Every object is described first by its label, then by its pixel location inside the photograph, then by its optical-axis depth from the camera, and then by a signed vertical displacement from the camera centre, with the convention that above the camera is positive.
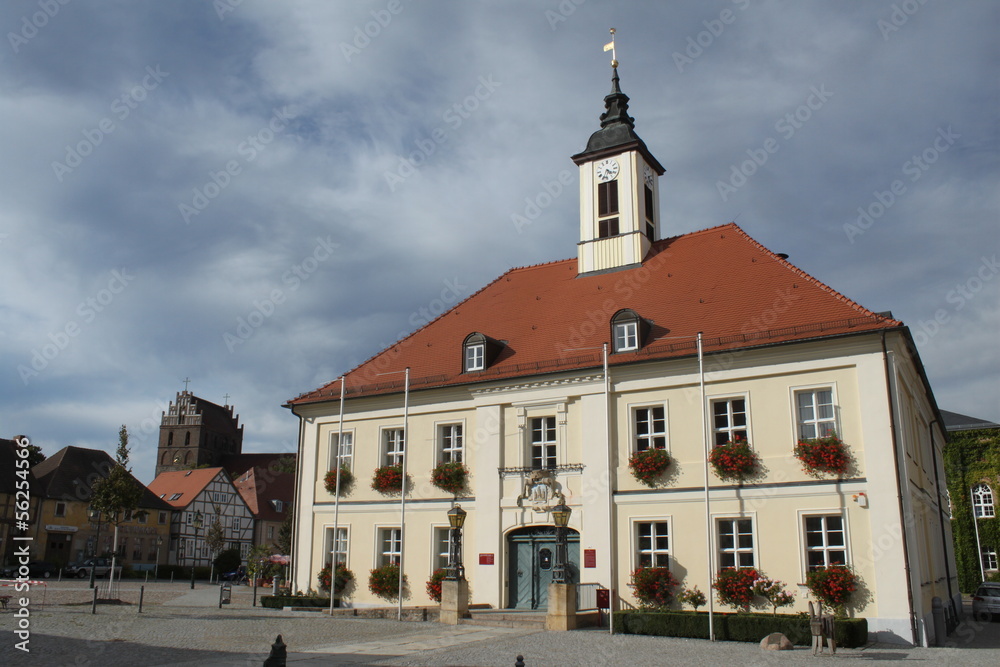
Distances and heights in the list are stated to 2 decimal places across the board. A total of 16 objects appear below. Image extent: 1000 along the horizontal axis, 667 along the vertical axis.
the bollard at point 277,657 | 9.42 -1.57
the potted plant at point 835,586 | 18.23 -1.44
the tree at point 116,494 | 29.84 +1.02
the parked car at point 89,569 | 48.88 -2.88
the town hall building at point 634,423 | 19.30 +2.74
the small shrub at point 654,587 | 20.41 -1.63
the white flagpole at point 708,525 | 18.24 -0.09
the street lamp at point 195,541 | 65.81 -1.61
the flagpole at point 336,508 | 24.55 +0.42
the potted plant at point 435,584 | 23.73 -1.82
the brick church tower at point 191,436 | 97.44 +10.36
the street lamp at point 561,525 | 20.30 -0.09
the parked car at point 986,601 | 30.20 -2.95
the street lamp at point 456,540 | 21.97 -0.51
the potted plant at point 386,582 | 24.66 -1.83
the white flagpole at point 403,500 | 24.09 +0.63
